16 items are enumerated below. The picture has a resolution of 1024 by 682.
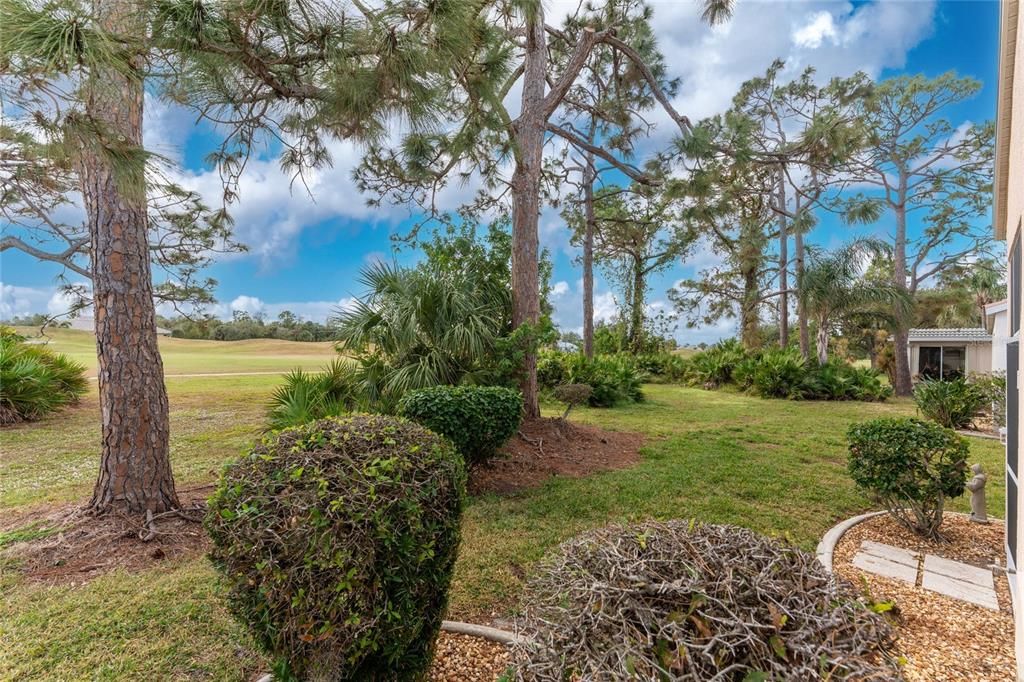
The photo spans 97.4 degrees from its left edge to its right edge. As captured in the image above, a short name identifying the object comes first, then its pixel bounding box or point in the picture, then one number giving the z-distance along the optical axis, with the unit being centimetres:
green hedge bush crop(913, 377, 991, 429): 785
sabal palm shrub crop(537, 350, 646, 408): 1030
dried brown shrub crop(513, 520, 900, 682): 93
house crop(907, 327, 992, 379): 1449
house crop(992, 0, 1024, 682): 240
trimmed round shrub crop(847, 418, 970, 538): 331
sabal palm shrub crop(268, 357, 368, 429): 506
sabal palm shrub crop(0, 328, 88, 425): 731
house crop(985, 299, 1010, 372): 810
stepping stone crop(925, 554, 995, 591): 291
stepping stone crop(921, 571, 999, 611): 268
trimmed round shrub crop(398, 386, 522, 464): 414
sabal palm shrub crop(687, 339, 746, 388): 1399
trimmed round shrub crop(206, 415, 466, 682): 146
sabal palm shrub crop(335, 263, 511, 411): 554
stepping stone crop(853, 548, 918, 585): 295
